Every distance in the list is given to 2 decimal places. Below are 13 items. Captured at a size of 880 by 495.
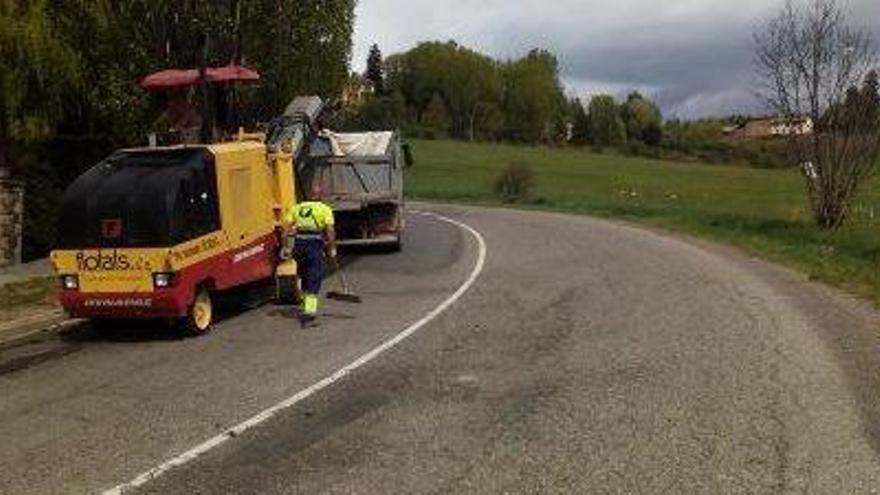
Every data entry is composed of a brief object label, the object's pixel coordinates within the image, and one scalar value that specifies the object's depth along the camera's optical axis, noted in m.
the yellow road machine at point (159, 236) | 15.75
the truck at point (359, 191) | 26.41
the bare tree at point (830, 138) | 32.62
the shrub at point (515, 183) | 57.28
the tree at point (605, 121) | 157.95
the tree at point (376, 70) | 150.31
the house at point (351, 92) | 42.76
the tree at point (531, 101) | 152.00
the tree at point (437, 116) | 143.25
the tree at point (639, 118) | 161.62
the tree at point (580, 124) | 163.25
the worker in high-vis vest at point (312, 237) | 17.25
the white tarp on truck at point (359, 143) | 27.09
